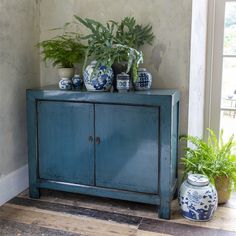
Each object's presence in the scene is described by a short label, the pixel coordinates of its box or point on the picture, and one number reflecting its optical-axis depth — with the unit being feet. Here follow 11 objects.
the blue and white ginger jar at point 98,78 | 7.22
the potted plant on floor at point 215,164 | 7.64
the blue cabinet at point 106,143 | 6.95
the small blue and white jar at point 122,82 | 7.12
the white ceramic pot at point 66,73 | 8.14
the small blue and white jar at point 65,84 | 7.68
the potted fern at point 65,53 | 7.96
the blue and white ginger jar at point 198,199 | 6.87
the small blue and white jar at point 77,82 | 7.82
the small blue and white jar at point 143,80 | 7.48
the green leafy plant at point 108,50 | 7.06
